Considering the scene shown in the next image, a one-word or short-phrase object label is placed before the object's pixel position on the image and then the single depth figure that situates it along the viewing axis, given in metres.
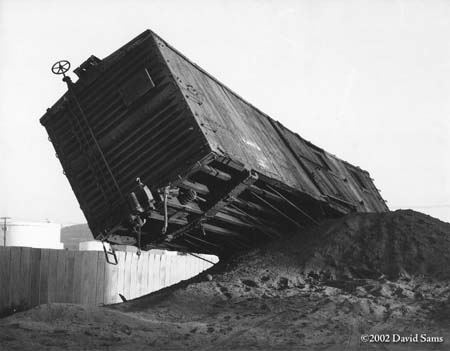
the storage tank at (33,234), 48.47
